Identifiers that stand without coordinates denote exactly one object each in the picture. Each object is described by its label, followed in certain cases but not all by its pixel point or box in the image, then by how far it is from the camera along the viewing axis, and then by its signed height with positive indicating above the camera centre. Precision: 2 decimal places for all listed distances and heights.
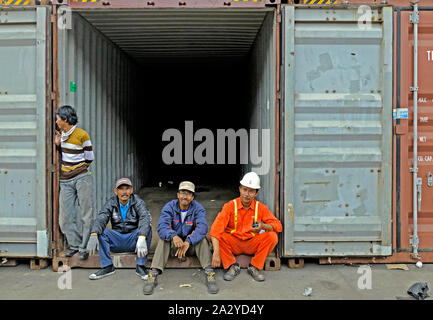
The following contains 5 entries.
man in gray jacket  3.96 -0.81
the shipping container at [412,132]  4.24 +0.34
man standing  4.17 -0.28
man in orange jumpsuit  3.99 -0.83
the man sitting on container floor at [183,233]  3.85 -0.84
